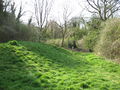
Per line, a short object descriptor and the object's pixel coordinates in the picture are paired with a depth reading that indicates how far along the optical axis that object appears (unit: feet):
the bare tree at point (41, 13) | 44.76
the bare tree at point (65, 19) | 45.82
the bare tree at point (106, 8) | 36.80
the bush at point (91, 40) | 29.65
